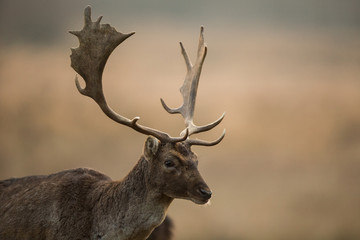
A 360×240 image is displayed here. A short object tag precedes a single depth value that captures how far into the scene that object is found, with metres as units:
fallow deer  18.66
